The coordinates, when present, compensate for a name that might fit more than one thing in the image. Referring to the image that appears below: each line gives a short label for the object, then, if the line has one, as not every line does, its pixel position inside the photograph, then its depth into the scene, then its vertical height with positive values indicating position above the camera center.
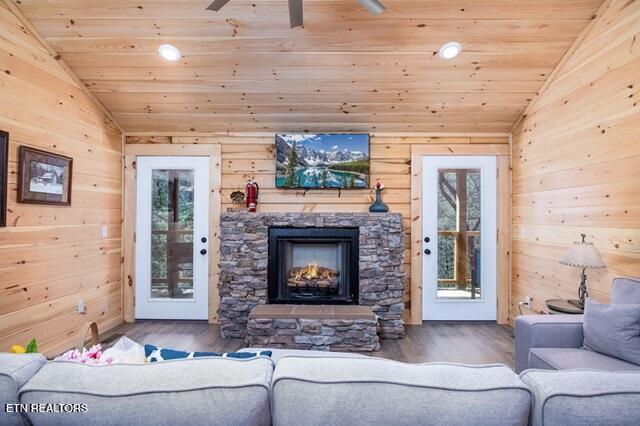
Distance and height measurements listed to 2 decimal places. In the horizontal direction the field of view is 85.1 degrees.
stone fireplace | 3.73 -0.46
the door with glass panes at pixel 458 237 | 4.15 -0.18
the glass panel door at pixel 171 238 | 4.19 -0.21
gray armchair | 1.96 -0.76
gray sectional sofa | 0.87 -0.45
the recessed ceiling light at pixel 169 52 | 3.06 +1.50
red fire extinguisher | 4.00 +0.28
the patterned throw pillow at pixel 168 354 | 1.22 -0.48
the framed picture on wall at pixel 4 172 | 2.57 +0.35
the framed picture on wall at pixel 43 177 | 2.78 +0.36
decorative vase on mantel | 3.96 +0.18
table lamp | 2.57 -0.28
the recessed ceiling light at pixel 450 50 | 3.01 +1.51
